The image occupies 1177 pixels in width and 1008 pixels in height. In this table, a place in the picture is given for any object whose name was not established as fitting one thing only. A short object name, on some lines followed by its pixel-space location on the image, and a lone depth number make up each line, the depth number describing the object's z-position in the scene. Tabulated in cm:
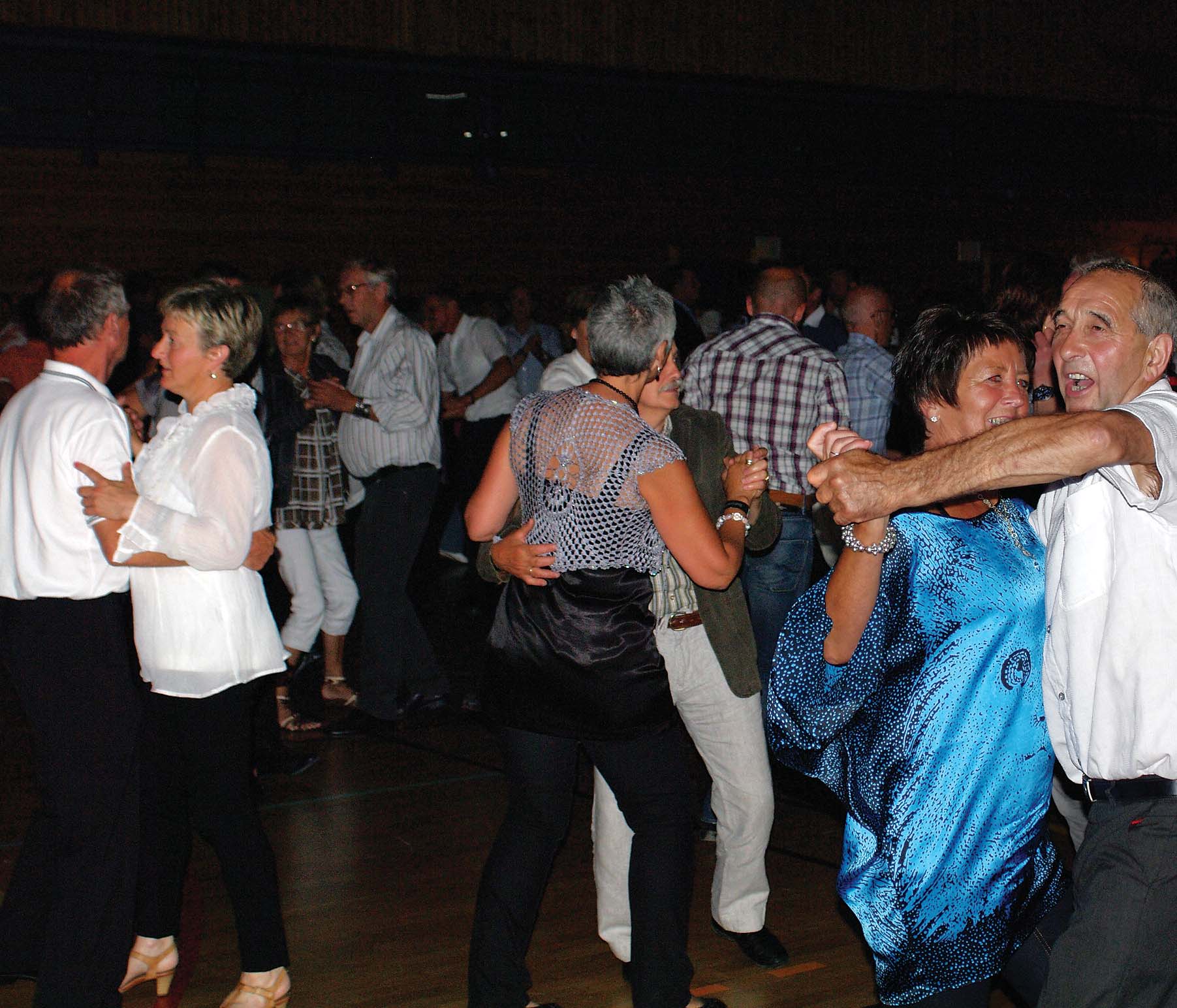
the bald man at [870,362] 548
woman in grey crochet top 267
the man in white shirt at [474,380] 782
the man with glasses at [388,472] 524
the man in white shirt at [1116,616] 182
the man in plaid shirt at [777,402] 440
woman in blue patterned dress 216
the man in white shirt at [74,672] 278
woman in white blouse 282
